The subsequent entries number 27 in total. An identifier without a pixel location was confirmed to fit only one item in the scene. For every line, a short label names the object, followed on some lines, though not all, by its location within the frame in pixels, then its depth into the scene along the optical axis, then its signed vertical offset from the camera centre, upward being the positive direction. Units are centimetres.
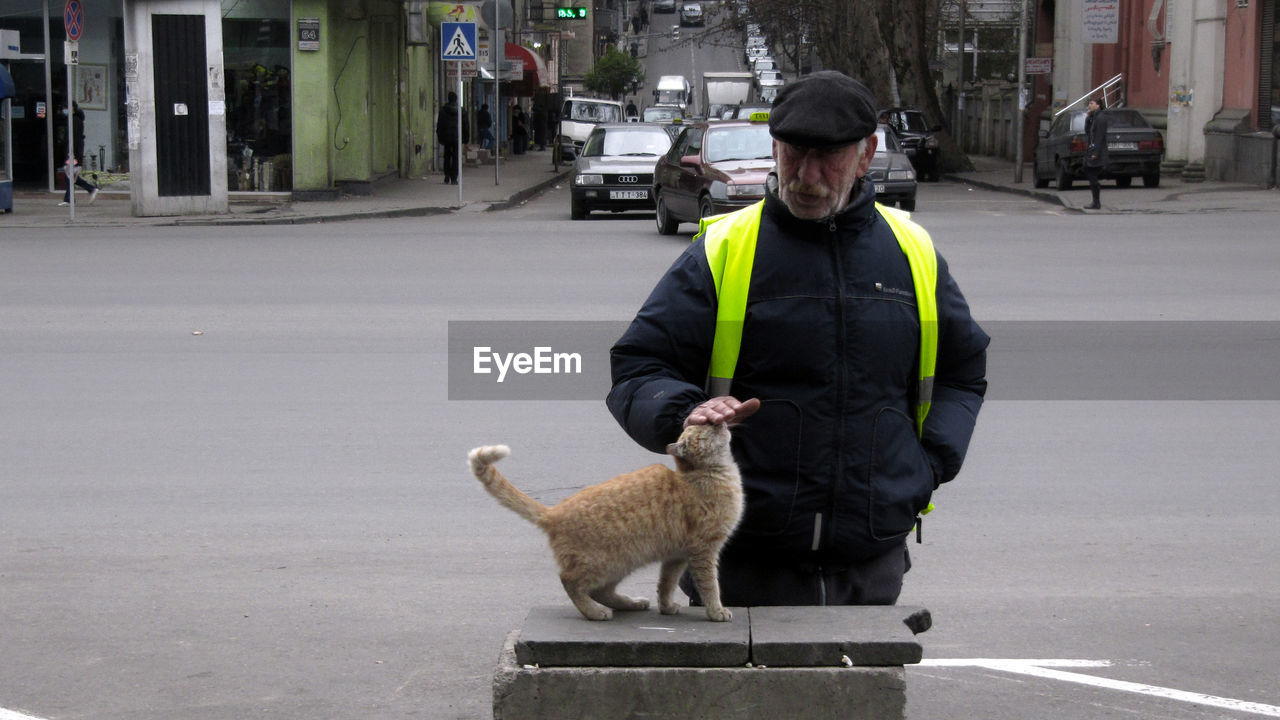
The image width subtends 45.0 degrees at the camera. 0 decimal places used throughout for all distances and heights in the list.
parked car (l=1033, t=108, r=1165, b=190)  3047 +3
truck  5975 +238
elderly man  321 -42
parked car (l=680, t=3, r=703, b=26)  11475 +1015
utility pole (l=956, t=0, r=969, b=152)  5597 +137
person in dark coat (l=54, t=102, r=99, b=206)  3058 +23
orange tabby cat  320 -78
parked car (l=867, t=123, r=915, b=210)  2350 -40
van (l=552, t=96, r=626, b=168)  4716 +107
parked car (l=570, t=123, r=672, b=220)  2555 -49
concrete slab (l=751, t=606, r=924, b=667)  303 -97
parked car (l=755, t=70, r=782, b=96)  7684 +376
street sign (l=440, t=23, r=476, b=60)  2900 +198
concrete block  303 -106
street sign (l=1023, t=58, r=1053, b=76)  3631 +200
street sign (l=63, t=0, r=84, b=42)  2420 +204
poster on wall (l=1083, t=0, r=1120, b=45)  3544 +296
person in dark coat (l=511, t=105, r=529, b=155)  5691 +71
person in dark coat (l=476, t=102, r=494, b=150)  4822 +74
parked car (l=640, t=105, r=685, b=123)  5338 +130
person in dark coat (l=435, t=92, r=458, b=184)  3694 +29
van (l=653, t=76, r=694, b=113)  7644 +295
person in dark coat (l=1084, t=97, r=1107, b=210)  2630 -1
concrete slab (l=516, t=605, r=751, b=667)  306 -98
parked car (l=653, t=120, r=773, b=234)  2006 -28
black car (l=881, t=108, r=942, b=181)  3869 +33
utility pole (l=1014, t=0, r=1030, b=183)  3594 +141
